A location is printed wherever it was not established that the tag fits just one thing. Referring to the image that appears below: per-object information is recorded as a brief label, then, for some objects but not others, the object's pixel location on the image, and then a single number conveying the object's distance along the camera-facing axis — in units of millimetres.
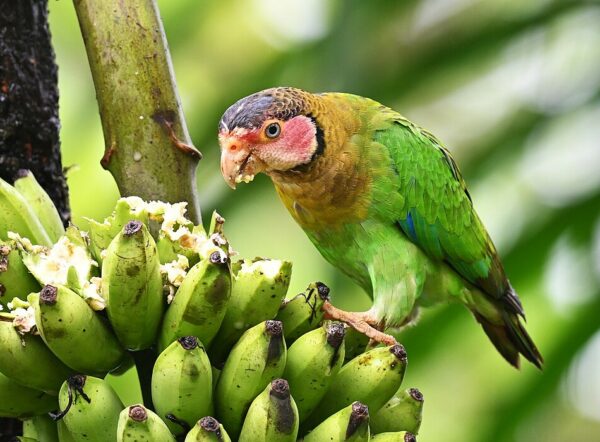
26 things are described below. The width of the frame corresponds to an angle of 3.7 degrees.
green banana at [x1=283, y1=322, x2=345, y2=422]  4413
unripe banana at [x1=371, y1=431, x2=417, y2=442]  4400
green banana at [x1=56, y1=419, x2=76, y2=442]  4394
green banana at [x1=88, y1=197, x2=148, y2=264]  4433
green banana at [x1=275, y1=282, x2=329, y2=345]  4449
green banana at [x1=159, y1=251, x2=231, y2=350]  4387
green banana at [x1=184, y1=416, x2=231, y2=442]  4347
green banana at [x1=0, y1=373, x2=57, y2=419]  4407
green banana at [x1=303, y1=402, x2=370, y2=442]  4384
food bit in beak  4675
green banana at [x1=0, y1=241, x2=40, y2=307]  4414
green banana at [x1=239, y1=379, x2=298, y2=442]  4364
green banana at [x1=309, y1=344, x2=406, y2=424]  4434
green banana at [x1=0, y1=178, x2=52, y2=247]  4449
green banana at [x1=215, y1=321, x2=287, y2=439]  4388
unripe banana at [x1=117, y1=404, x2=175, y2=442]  4346
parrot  4689
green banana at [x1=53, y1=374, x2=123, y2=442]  4371
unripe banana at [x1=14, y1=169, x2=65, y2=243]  4471
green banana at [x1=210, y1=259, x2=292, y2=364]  4421
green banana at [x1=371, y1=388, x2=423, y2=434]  4453
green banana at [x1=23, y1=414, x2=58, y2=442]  4420
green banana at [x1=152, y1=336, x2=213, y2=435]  4372
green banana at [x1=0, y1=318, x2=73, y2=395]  4385
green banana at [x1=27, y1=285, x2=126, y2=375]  4370
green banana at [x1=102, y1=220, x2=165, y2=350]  4382
